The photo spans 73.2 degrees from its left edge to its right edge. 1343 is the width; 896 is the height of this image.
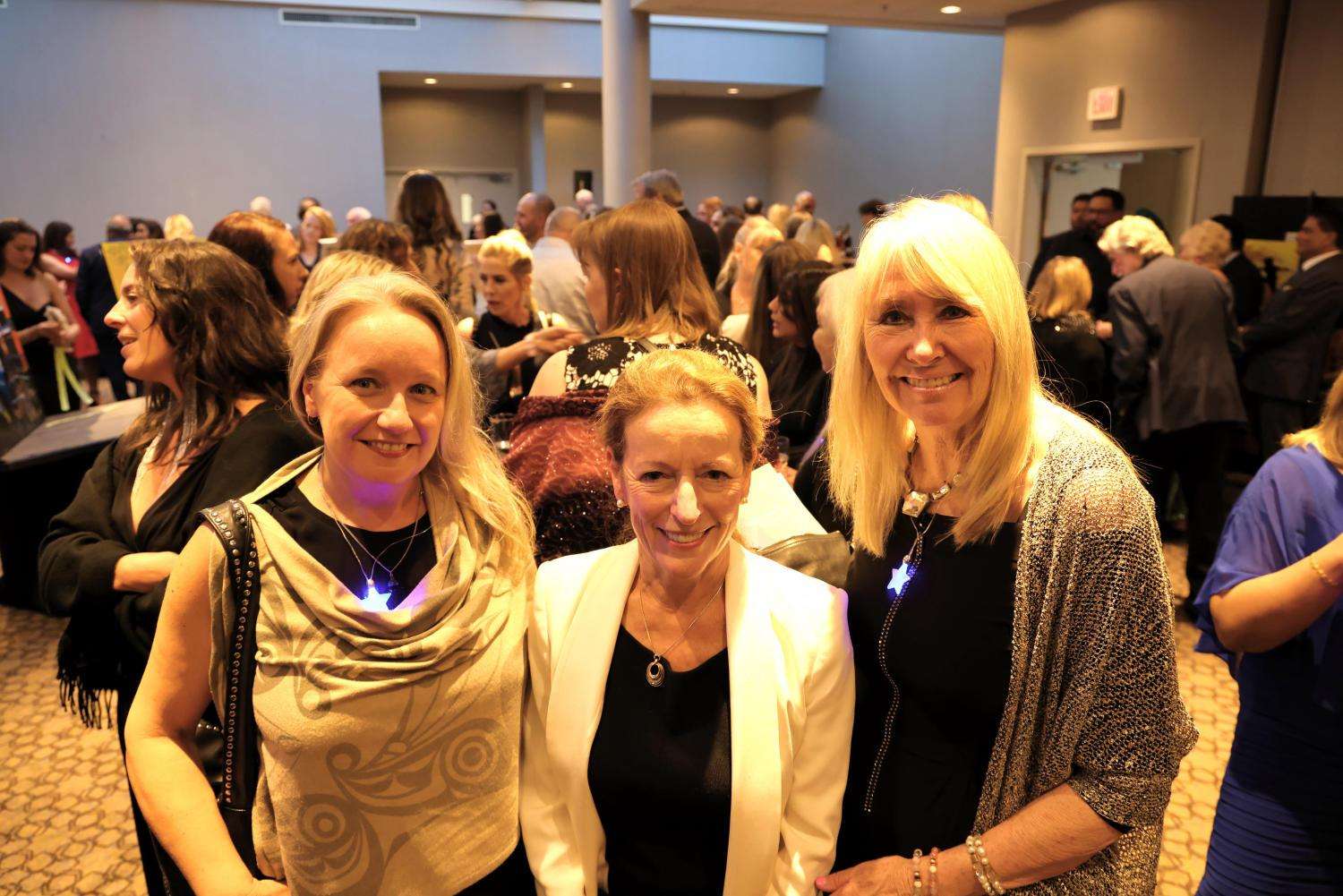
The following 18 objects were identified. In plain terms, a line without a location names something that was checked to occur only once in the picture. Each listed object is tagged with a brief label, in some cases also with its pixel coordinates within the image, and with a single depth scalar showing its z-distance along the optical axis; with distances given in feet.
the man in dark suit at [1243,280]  19.99
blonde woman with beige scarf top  4.50
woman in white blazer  4.69
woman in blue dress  5.76
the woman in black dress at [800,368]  10.69
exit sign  24.98
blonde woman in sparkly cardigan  4.23
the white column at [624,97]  29.17
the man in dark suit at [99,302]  24.79
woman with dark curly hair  5.99
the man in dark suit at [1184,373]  15.57
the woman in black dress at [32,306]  18.61
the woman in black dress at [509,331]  11.23
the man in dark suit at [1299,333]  16.99
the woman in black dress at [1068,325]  15.26
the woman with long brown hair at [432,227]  14.19
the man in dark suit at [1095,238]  21.01
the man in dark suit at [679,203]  18.20
